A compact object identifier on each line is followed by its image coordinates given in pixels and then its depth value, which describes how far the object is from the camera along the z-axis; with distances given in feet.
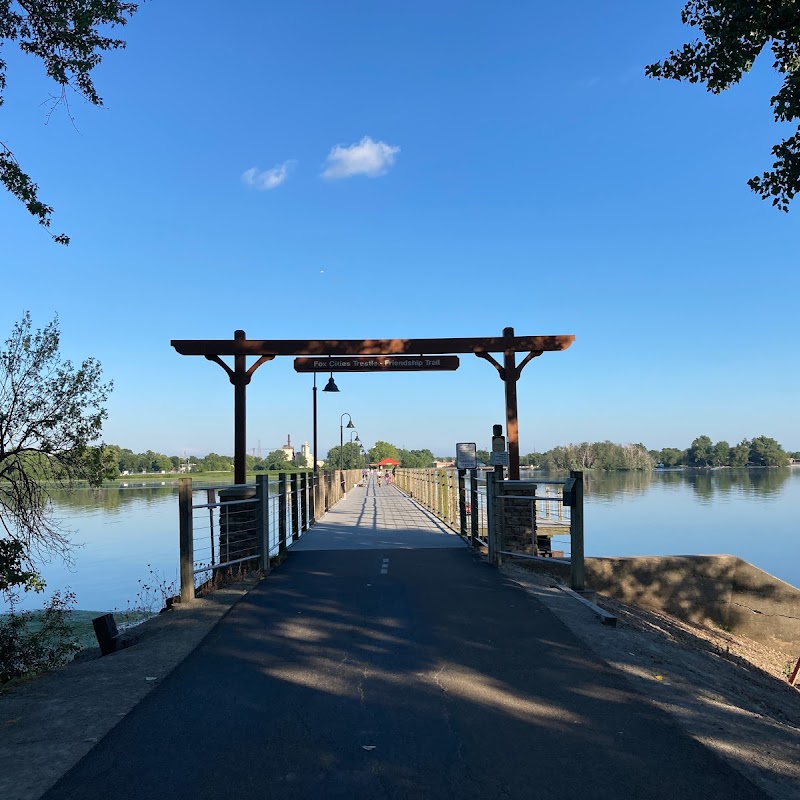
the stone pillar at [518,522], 37.24
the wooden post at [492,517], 32.83
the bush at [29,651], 22.34
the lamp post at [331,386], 74.05
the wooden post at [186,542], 25.26
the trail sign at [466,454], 50.87
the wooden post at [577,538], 26.40
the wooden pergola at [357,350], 43.09
